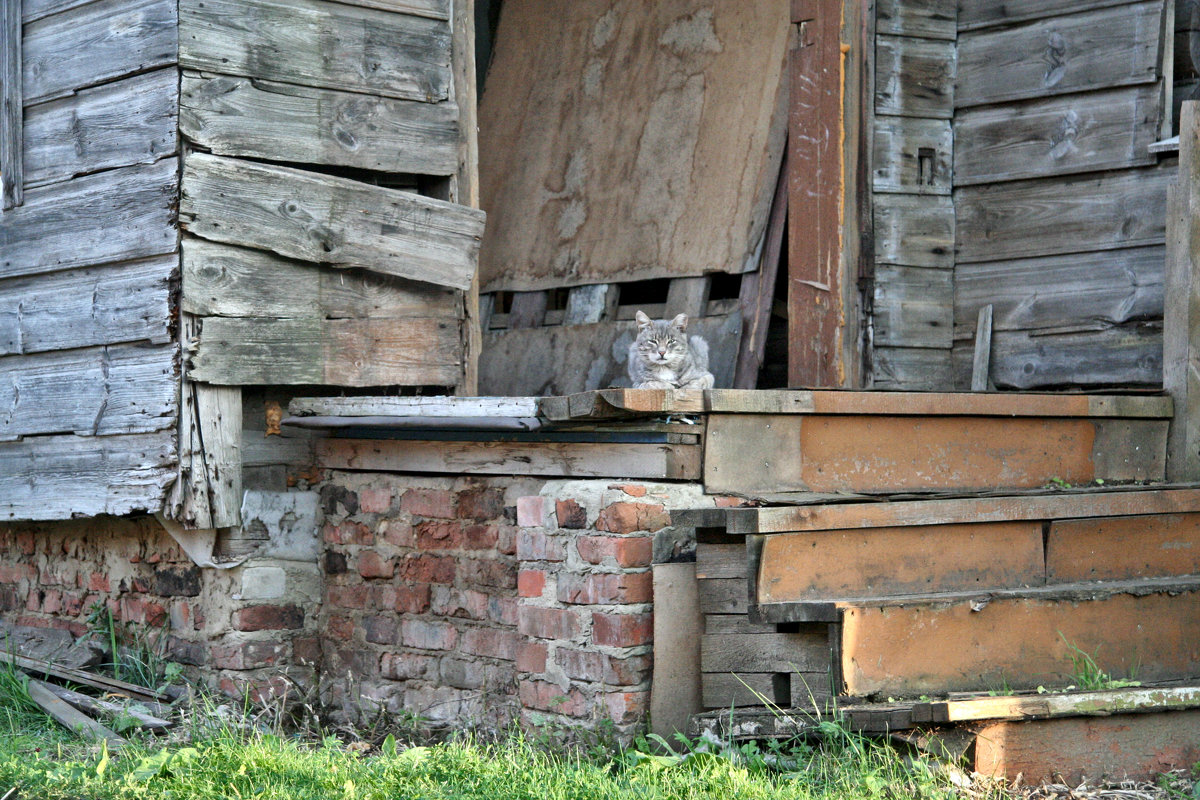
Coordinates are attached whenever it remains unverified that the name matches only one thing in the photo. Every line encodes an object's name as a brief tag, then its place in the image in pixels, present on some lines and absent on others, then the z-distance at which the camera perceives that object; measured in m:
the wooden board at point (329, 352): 10.22
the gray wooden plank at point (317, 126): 10.19
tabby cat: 11.34
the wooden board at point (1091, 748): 7.14
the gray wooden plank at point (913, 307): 11.98
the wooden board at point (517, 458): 8.66
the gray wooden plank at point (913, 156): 11.98
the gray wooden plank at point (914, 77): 11.97
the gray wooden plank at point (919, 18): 11.98
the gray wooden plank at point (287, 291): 10.11
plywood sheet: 12.62
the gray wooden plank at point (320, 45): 10.19
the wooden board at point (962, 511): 7.80
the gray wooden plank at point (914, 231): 12.00
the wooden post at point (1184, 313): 10.23
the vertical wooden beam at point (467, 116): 11.37
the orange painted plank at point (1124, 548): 8.76
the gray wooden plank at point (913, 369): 11.98
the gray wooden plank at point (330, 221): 10.14
